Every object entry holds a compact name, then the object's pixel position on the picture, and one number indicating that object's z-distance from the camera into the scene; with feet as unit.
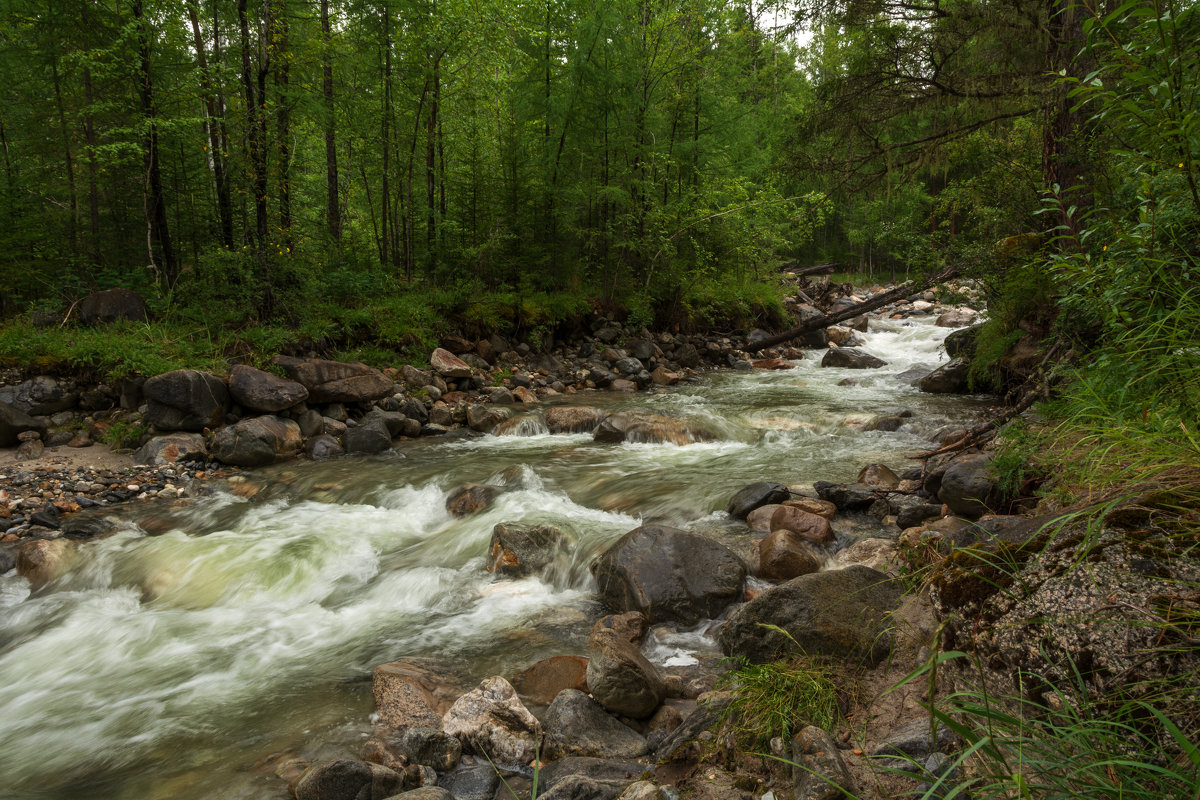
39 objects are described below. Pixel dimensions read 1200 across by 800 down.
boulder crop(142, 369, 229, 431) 31.91
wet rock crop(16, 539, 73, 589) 21.06
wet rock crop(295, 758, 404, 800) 10.45
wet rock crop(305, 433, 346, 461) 33.47
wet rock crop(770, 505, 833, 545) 20.21
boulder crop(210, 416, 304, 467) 31.35
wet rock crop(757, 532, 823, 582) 18.37
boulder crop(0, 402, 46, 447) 30.04
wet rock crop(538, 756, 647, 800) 9.18
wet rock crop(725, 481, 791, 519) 23.40
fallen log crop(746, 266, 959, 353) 33.53
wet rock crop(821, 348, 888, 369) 58.95
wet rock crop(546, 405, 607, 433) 39.27
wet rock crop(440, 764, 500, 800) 11.14
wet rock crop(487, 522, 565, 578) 20.44
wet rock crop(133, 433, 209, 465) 30.40
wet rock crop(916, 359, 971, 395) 43.24
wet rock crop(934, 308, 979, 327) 71.10
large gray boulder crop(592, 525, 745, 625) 16.75
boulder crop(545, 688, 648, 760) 11.39
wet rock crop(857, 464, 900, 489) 24.59
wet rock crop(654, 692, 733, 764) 10.33
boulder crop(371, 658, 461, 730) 13.14
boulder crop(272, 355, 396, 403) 36.58
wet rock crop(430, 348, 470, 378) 44.47
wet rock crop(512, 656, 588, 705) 13.88
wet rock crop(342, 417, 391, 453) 34.40
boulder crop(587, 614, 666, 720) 12.41
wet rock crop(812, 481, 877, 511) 22.77
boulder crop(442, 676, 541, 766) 12.00
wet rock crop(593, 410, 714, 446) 36.22
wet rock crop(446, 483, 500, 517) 25.98
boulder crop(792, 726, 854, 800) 7.66
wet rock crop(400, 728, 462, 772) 11.66
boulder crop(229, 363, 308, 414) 33.86
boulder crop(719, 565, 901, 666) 11.96
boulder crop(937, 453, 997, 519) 18.81
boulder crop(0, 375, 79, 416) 31.53
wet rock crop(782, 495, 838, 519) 22.04
